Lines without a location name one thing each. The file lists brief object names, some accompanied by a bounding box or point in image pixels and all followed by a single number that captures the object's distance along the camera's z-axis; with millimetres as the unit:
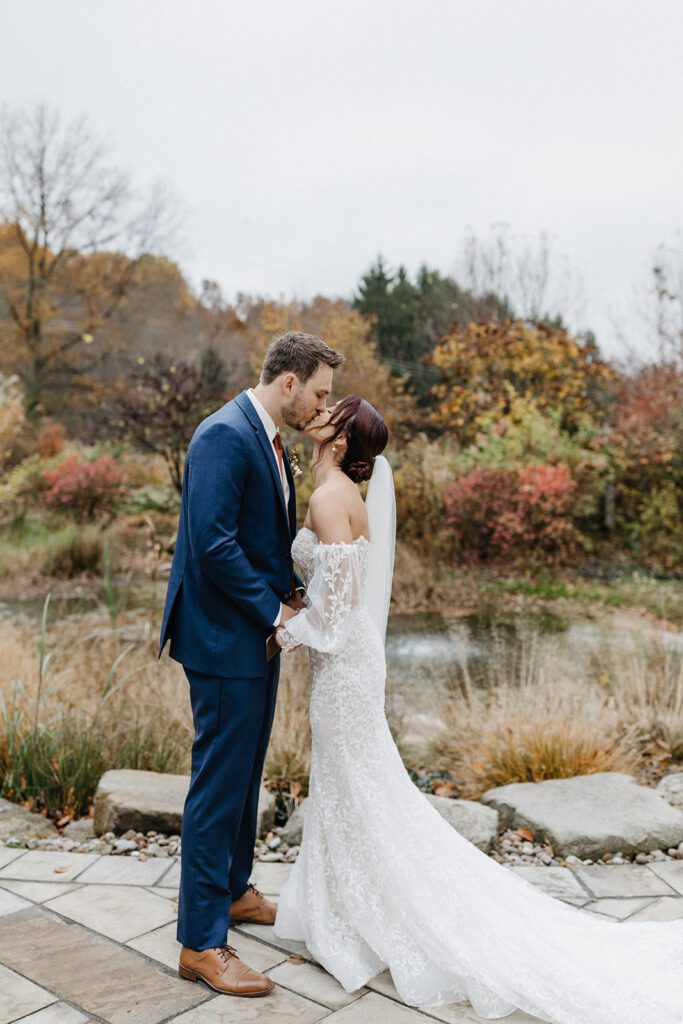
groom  2582
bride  2549
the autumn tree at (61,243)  21312
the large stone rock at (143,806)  3781
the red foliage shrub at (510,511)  10992
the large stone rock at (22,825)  3852
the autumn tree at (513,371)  14633
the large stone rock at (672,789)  4258
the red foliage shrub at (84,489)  13508
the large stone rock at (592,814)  3727
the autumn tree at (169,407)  11336
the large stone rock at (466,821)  3740
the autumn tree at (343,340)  16406
